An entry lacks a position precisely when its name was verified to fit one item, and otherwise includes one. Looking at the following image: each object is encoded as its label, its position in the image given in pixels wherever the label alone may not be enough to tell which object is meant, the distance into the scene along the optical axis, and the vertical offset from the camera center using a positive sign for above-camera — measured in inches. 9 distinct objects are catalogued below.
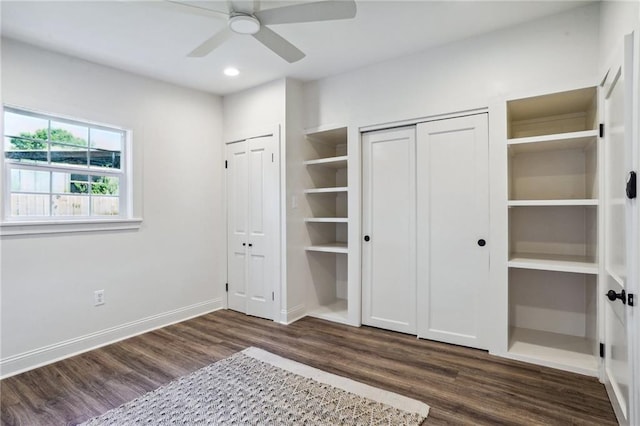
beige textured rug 76.1 -48.4
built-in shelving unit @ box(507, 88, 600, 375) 101.8 -6.8
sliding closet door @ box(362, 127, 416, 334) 125.5 -7.4
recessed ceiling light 132.0 +57.9
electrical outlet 121.0 -32.2
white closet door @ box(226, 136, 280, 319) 146.7 -5.8
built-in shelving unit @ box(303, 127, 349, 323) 148.9 -7.3
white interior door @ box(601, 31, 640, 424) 62.2 -4.2
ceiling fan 70.9 +45.3
